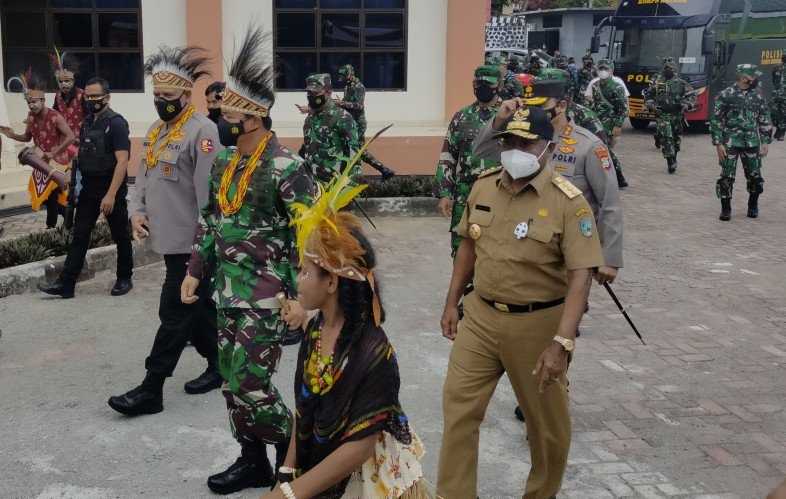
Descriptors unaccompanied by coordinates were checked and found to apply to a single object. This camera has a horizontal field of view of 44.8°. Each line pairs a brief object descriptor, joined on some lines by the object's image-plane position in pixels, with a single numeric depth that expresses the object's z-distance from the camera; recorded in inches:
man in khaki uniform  157.9
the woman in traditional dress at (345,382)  111.9
